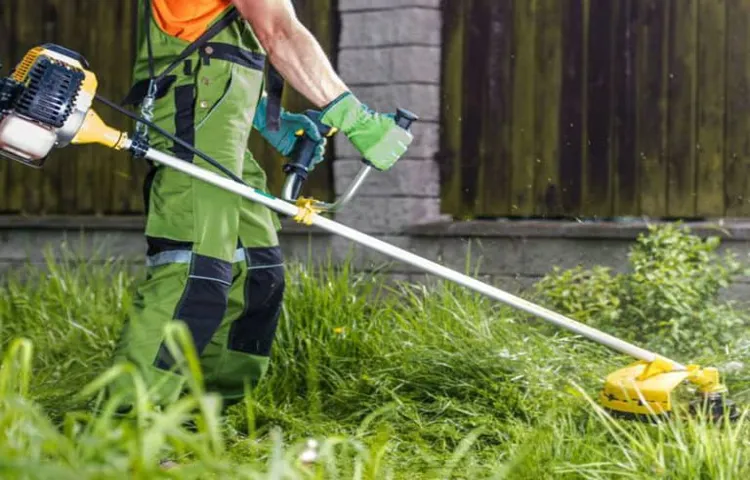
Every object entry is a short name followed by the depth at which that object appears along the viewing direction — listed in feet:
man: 17.26
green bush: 23.69
